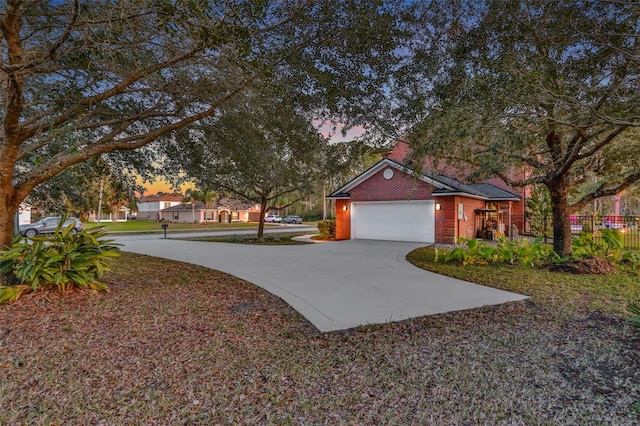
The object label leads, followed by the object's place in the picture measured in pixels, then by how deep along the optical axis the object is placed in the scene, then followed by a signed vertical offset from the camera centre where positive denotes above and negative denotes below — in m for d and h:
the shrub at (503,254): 8.91 -1.04
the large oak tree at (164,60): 4.27 +2.41
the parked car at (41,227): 20.20 -0.63
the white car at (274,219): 50.03 -0.48
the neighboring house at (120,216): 61.39 +0.07
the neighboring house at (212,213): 51.97 +0.56
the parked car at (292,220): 47.88 -0.57
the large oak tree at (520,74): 4.94 +2.29
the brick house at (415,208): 14.93 +0.41
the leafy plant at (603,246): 9.09 -0.85
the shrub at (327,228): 19.41 -0.71
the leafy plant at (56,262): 5.21 -0.75
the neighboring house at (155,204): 60.44 +2.23
